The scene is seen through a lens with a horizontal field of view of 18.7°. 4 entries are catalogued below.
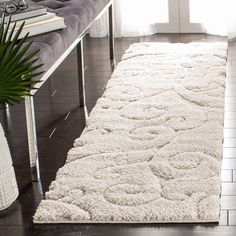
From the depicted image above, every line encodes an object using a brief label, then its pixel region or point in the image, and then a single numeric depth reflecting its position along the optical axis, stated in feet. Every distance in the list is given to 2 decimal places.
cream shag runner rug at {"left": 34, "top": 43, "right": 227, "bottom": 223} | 8.36
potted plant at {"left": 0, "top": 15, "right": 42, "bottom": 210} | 8.34
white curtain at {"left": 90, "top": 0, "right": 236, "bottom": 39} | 15.81
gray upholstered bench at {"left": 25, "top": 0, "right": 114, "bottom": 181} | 9.37
